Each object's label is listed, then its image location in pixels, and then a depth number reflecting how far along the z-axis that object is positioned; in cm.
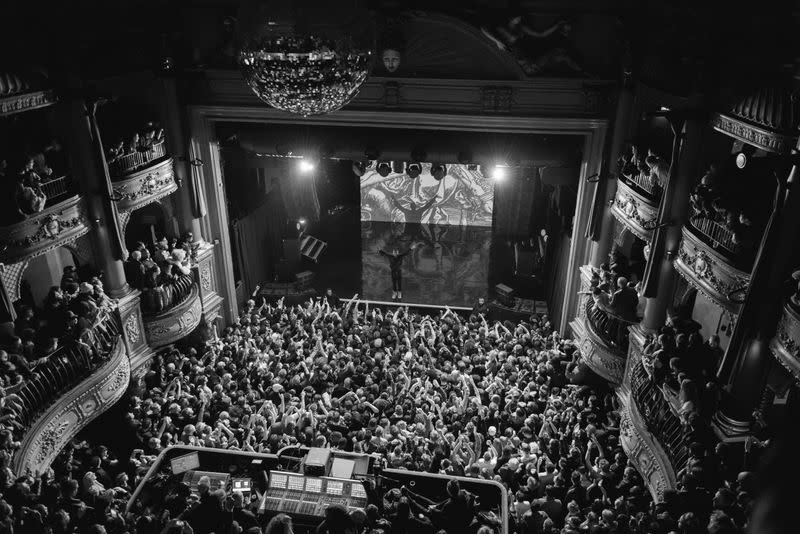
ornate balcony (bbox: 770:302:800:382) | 635
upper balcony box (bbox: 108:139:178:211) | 1066
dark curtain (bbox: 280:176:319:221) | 1712
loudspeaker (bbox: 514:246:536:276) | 1582
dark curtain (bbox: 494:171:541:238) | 1622
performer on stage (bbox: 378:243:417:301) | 1581
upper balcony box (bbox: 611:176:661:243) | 946
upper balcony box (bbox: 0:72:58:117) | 834
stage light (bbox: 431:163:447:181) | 1256
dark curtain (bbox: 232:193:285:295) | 1533
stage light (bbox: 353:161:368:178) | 1317
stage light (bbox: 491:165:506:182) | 1381
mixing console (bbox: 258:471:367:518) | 733
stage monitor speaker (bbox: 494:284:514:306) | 1532
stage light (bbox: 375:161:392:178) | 1259
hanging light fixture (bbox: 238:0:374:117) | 471
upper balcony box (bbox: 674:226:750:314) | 733
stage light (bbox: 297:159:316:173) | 1488
